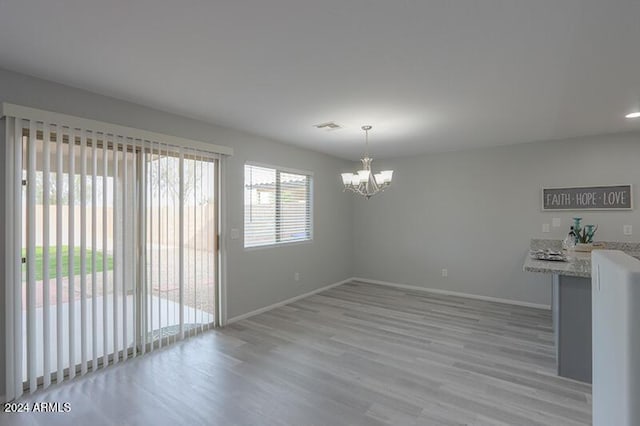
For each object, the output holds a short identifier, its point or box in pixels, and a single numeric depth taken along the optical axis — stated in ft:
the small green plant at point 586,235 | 12.83
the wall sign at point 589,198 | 13.39
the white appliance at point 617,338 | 2.50
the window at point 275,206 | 13.99
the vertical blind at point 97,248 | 7.79
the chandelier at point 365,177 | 11.76
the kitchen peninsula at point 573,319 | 8.57
